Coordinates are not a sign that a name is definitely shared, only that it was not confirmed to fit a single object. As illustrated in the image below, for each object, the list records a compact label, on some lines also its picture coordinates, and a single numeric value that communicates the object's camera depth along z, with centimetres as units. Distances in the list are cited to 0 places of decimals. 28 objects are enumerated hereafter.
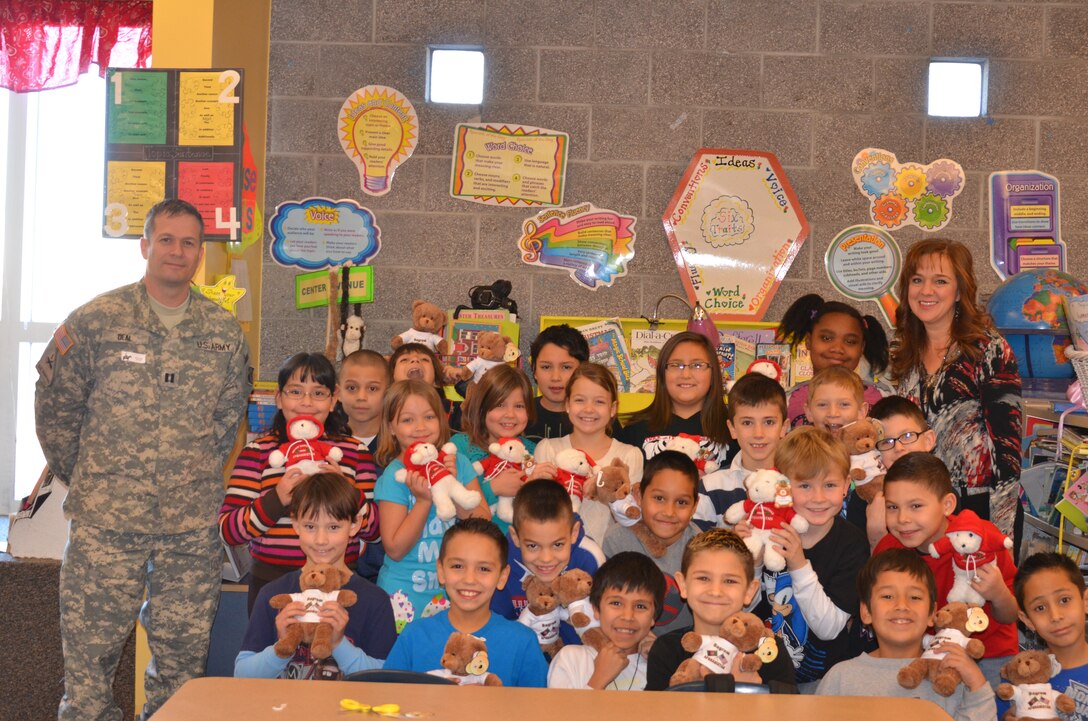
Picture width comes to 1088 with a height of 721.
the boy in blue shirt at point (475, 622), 227
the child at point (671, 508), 258
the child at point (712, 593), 226
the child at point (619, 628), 236
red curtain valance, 488
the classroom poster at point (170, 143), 321
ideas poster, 443
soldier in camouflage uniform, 278
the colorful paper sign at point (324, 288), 436
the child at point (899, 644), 220
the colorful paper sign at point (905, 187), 441
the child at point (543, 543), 252
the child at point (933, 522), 247
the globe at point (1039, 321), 385
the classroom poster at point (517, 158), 444
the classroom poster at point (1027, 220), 439
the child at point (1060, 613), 240
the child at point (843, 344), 319
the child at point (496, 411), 295
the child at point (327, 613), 231
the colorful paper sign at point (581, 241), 445
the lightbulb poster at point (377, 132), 445
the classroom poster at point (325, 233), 445
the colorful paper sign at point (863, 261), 443
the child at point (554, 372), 326
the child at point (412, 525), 265
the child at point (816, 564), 240
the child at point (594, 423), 285
